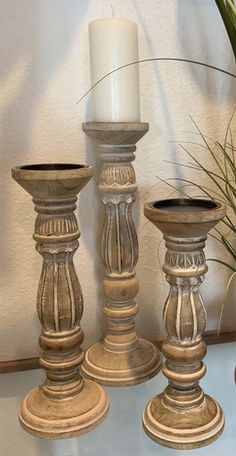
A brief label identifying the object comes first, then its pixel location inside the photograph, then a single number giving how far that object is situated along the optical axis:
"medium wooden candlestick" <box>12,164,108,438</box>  0.46
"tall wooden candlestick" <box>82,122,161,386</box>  0.55
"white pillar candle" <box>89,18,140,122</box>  0.53
